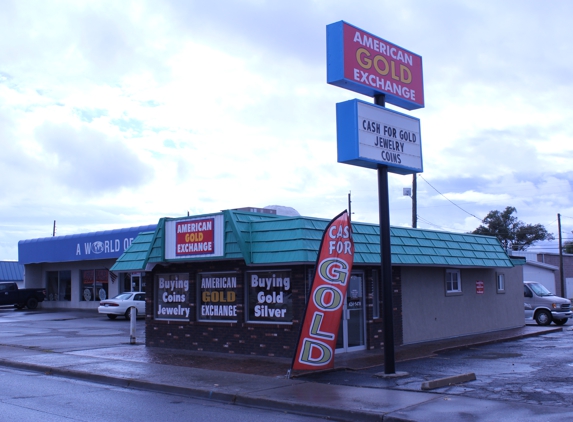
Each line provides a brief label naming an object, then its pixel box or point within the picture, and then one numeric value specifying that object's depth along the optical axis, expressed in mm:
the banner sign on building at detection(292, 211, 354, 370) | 12094
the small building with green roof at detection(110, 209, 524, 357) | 14680
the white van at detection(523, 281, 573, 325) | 25094
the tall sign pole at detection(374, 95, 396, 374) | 11867
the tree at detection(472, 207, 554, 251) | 77125
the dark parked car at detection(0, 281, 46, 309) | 40688
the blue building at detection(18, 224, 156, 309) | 36375
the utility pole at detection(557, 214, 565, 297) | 42553
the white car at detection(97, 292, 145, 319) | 29922
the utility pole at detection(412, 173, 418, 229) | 33066
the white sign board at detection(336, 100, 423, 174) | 11742
